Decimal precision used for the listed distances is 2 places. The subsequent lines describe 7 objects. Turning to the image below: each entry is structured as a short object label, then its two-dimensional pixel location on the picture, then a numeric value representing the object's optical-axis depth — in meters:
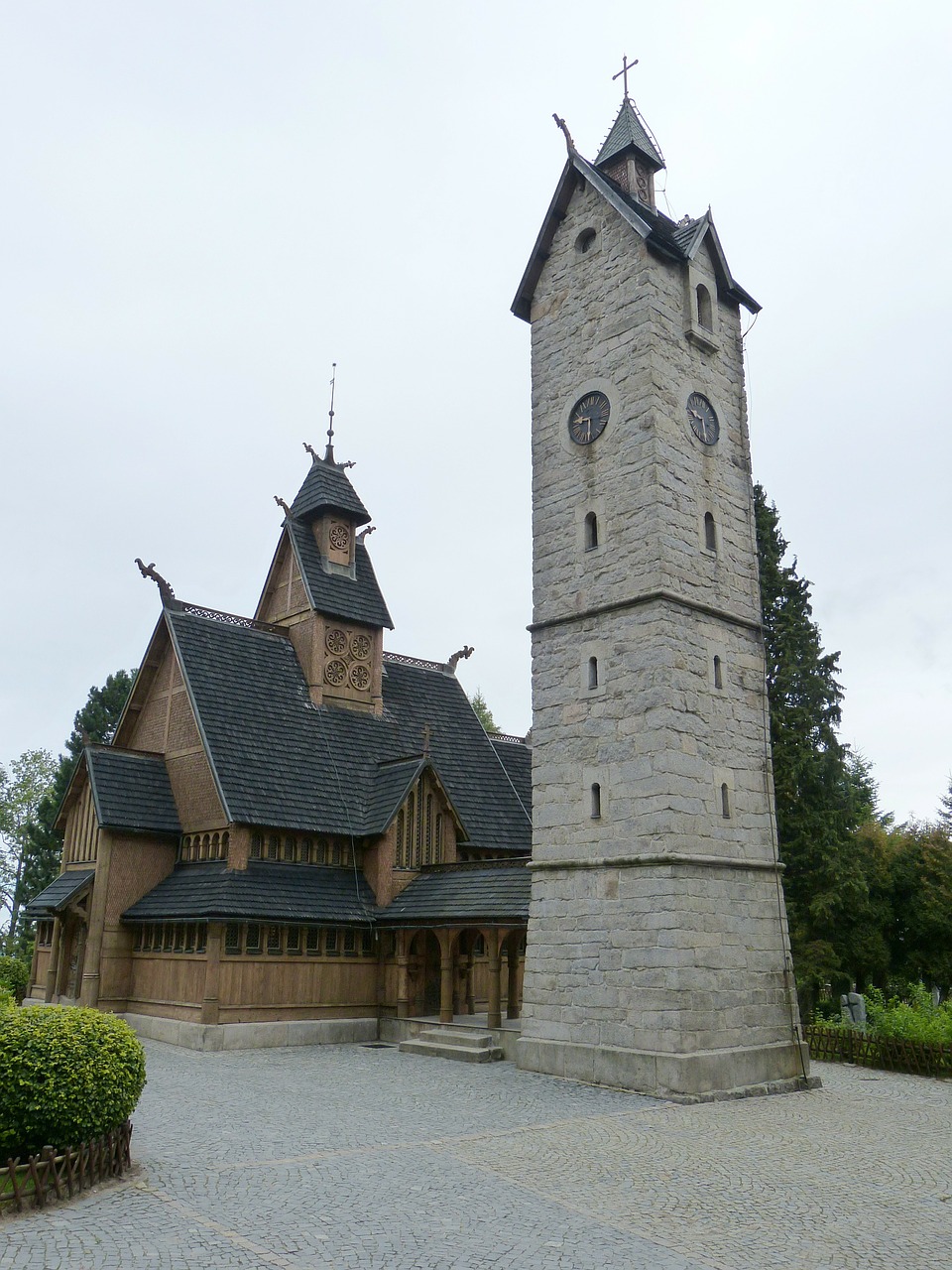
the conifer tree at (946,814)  38.66
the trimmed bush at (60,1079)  8.69
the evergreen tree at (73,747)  38.53
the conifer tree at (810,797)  25.28
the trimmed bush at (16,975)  26.14
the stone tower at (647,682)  15.48
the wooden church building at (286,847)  20.97
